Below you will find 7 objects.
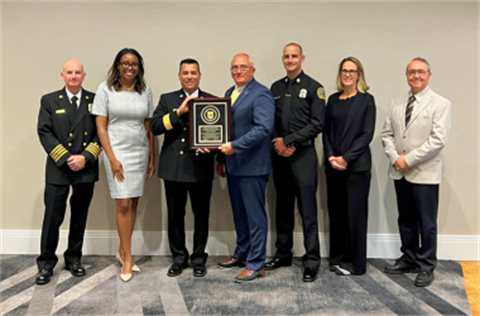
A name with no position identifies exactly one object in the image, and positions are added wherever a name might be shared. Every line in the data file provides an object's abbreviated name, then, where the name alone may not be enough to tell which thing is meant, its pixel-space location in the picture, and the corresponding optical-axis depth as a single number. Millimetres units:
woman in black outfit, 3238
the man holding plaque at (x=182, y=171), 3199
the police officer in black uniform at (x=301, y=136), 3217
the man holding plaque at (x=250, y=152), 3068
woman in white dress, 3188
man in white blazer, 3158
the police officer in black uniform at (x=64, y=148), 3174
